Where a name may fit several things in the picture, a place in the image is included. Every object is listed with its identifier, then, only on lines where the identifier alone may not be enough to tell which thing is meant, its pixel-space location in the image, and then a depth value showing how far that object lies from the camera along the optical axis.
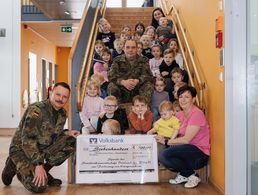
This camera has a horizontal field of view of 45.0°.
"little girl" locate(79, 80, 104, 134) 3.46
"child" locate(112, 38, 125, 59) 4.75
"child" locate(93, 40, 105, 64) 4.57
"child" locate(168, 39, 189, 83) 4.16
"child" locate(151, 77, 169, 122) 3.92
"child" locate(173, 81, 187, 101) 3.92
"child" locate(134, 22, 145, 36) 5.39
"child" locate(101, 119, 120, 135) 3.37
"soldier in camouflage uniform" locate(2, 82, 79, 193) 2.99
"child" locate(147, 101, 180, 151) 3.31
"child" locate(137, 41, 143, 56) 4.39
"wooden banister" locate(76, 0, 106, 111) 3.37
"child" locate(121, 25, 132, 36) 5.07
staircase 6.11
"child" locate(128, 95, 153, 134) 3.46
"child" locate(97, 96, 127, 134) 3.44
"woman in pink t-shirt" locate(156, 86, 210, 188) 3.17
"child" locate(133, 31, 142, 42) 5.14
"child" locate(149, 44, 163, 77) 4.52
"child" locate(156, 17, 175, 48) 5.01
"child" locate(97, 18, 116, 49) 5.03
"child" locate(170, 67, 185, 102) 4.06
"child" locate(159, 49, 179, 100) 4.31
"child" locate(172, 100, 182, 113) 3.57
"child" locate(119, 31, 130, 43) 4.90
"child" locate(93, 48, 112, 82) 4.37
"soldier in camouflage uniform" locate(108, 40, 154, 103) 3.90
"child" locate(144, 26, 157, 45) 5.06
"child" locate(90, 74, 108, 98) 3.85
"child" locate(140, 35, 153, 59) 4.75
